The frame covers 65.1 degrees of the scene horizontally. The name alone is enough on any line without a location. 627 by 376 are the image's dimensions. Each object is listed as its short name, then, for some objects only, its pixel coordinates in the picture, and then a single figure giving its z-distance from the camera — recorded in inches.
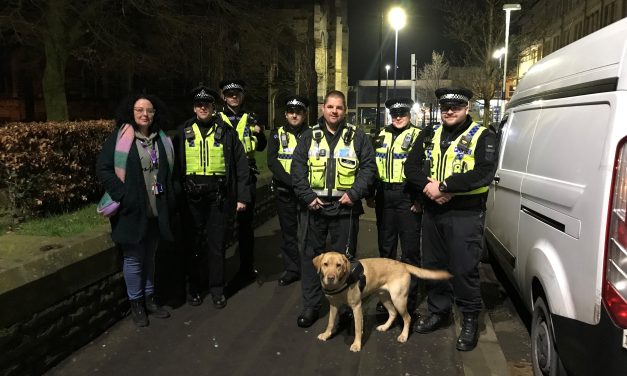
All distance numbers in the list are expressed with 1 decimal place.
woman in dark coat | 163.3
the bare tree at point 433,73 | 1951.3
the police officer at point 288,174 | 221.3
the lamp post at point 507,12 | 839.5
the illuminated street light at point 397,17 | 629.0
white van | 94.1
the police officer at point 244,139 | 219.1
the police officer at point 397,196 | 190.1
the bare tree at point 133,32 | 434.6
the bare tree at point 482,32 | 1013.8
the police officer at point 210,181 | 187.2
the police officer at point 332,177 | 169.0
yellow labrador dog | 148.6
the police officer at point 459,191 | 151.6
